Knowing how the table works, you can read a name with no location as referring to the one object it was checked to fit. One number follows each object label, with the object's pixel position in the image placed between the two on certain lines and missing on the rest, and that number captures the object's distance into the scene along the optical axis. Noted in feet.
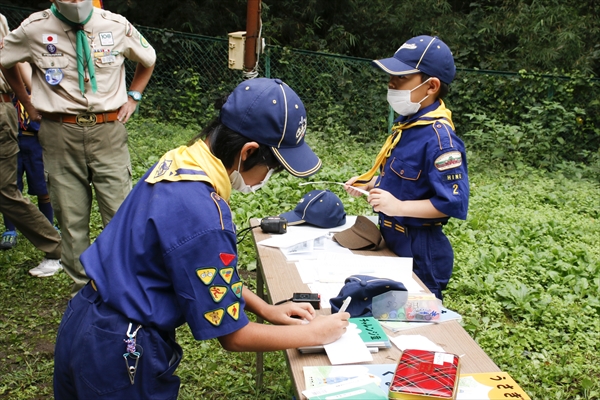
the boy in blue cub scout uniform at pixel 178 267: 4.74
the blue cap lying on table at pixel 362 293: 6.18
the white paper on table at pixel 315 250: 8.20
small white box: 19.74
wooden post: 19.03
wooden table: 5.36
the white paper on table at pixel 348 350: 5.38
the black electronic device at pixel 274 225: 9.05
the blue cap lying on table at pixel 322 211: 9.37
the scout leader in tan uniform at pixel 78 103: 10.77
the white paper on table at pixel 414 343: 5.72
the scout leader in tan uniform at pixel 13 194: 13.19
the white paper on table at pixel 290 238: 8.48
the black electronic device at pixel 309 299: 6.45
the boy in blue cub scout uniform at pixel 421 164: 8.07
